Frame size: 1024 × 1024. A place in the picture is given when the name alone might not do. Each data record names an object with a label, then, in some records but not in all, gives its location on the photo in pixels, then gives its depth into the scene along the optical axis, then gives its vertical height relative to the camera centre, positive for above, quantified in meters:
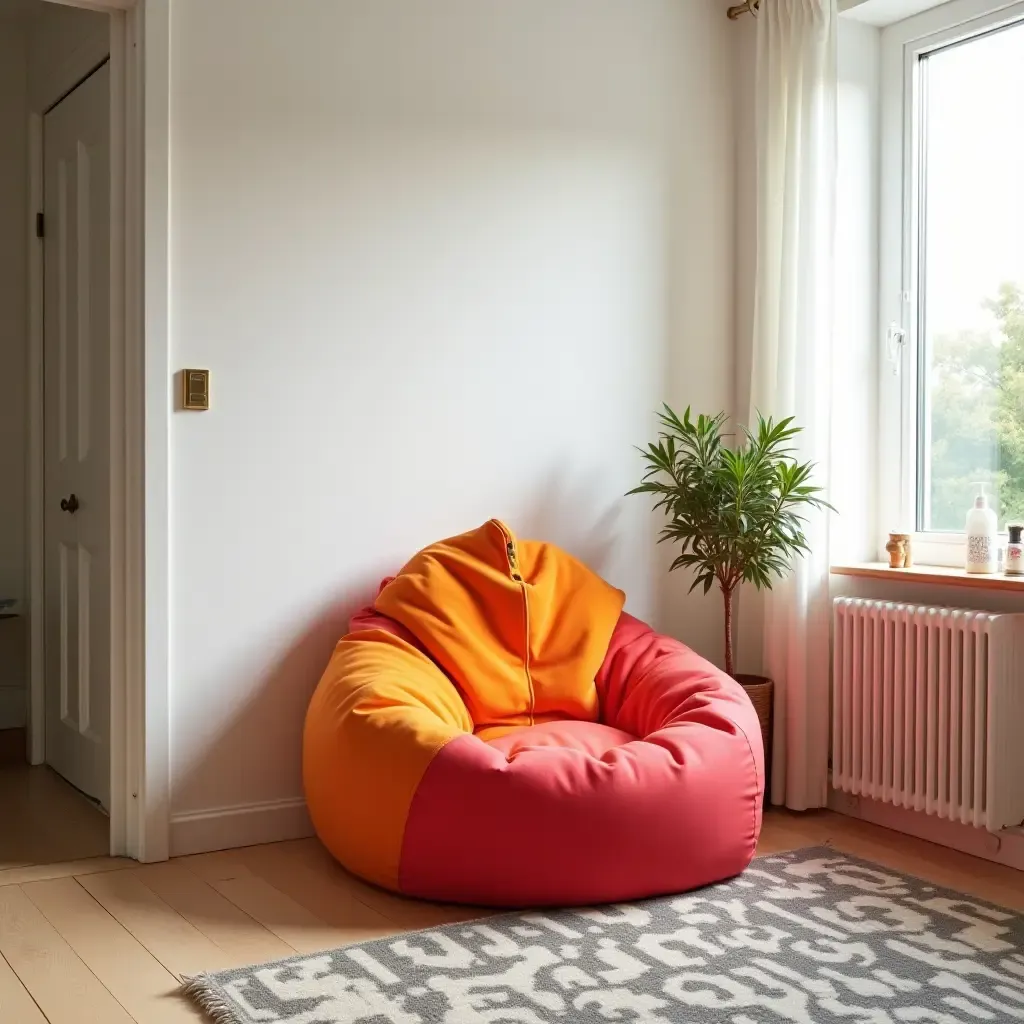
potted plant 3.50 -0.08
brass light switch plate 3.14 +0.23
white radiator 3.11 -0.63
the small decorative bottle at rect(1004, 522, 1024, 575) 3.17 -0.19
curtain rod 3.85 +1.54
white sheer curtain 3.61 +0.42
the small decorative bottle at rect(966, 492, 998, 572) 3.26 -0.16
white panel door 3.61 +0.13
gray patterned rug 2.17 -0.97
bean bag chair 2.66 -0.65
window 3.44 +0.65
